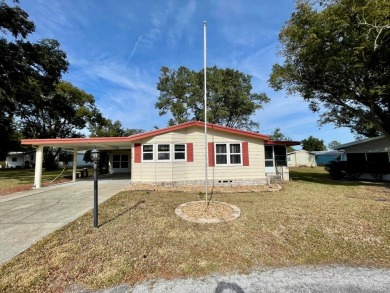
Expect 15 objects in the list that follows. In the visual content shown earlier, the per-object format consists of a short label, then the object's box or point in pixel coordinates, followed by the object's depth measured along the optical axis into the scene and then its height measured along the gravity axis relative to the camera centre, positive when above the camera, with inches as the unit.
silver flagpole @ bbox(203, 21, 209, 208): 289.2 +181.8
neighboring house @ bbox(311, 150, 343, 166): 1480.6 +37.7
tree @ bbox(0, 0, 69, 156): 606.7 +355.3
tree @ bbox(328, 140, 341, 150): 3245.6 +286.1
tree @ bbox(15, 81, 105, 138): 1166.1 +285.8
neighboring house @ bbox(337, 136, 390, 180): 601.0 +13.5
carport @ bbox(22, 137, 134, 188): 462.6 +54.7
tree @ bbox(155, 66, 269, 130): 1151.0 +384.7
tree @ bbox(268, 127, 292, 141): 1865.2 +252.6
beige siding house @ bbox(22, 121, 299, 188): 485.4 +23.7
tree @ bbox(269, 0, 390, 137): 395.5 +224.2
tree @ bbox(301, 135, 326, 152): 2084.2 +174.3
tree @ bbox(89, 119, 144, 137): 1354.9 +247.4
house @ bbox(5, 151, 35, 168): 1710.1 +69.2
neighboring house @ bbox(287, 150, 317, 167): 1531.7 +23.1
